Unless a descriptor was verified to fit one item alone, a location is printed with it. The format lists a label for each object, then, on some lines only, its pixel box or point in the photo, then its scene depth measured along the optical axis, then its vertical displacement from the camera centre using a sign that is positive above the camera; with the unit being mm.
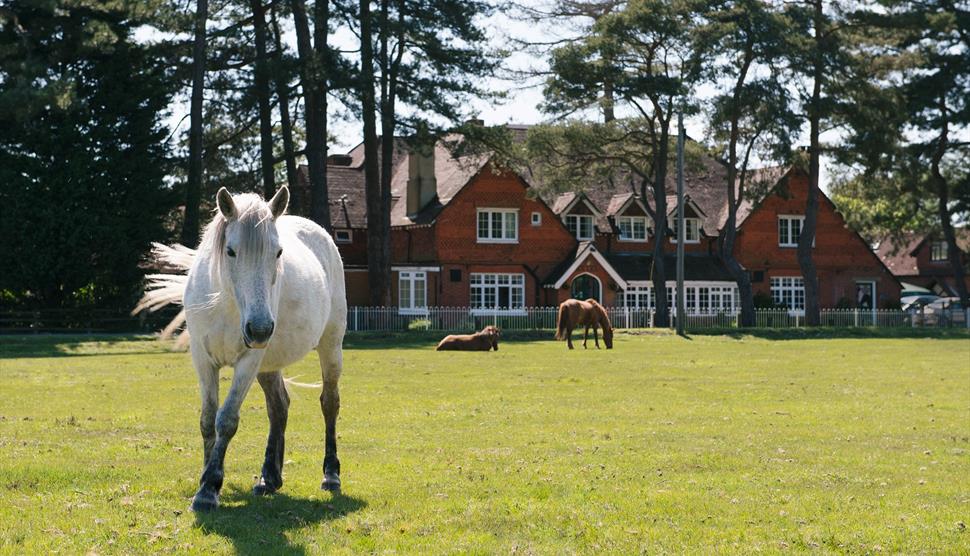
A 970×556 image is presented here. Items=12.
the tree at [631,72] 49969 +10602
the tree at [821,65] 51250 +10899
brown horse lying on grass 36500 -742
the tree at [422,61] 45812 +10073
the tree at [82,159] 43156 +6118
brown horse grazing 38438 +27
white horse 8156 +58
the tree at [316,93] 42906 +8580
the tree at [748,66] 50469 +11007
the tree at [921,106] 53750 +10255
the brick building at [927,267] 100625 +4129
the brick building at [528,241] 58719 +3988
